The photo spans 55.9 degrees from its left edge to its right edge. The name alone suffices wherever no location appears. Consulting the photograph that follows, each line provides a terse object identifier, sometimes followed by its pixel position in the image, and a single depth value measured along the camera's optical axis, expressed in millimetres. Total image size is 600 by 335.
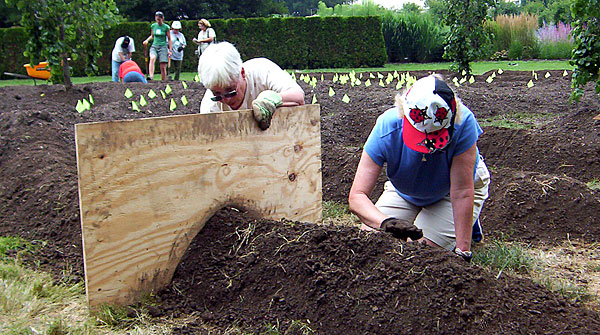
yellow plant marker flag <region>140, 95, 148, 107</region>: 7712
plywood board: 2506
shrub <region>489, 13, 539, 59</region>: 21328
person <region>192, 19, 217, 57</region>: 13375
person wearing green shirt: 13125
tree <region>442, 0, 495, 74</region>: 12836
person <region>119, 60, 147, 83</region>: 11608
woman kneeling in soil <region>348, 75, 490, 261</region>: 2457
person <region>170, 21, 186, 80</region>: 13961
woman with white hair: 3053
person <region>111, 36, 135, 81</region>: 11711
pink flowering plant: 20422
